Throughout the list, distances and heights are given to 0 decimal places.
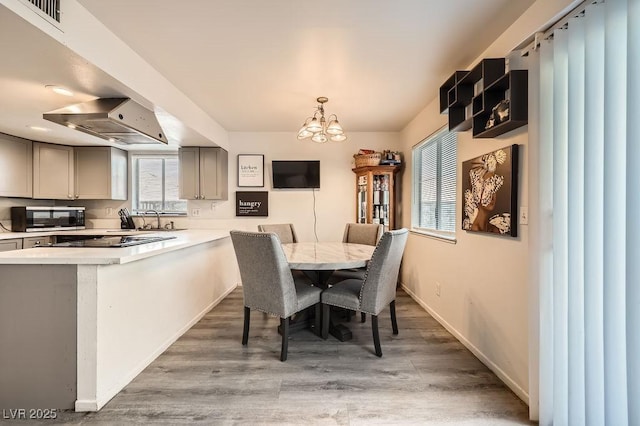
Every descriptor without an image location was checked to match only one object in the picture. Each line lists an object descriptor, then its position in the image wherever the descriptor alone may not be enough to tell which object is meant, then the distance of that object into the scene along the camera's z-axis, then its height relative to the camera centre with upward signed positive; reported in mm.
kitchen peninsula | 1599 -651
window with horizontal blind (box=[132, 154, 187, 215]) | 4430 +447
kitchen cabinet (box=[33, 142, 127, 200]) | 3791 +551
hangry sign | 4254 +149
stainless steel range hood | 2133 +723
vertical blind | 1110 -17
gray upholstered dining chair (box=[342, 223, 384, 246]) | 3482 -251
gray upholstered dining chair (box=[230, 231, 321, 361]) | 2094 -498
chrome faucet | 4229 -16
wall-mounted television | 4234 +592
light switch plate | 1695 -10
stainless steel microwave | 3389 -71
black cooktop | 2112 -232
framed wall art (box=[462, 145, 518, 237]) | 1797 +149
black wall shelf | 1613 +771
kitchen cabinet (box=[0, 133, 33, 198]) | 3348 +557
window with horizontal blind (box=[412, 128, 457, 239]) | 2838 +328
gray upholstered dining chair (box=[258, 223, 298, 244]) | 3529 -225
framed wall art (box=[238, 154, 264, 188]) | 4262 +639
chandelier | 2562 +762
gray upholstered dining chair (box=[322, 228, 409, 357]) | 2144 -604
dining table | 2129 -357
